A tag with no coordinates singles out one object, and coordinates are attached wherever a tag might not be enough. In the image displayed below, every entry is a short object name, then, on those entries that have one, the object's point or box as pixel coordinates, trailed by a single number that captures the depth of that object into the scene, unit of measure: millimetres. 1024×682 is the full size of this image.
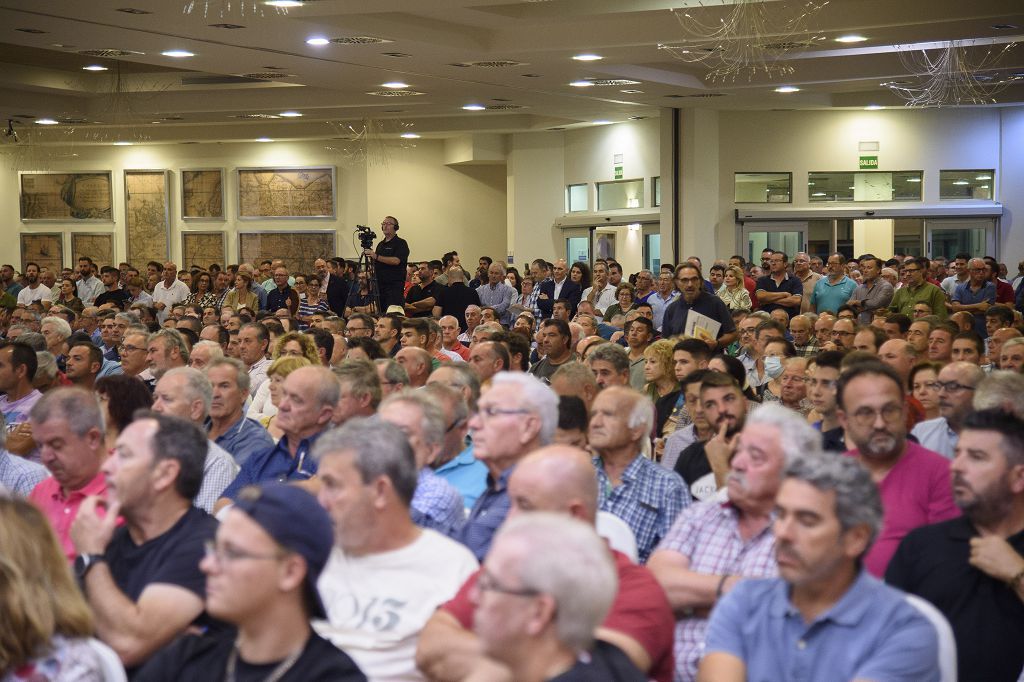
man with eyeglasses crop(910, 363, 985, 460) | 5328
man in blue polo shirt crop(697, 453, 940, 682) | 2705
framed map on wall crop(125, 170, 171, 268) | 23250
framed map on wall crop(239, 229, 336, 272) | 22859
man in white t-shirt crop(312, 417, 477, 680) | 3121
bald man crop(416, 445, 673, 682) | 2820
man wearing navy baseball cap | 2510
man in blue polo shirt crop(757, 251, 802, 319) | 13633
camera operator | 14258
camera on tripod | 14322
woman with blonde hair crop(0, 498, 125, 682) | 2508
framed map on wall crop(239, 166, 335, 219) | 22891
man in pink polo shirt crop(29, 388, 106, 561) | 4160
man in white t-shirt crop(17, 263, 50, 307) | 17469
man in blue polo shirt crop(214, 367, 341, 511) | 5270
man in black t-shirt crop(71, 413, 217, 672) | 2988
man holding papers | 10336
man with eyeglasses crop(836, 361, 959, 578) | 3955
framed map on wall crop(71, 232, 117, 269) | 23375
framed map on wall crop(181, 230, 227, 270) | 23172
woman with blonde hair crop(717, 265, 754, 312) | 12258
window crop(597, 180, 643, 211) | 20438
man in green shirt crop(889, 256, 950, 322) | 11584
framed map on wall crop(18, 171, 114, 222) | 23422
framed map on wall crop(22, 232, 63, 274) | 23375
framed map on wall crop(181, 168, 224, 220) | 23203
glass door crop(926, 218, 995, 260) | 19344
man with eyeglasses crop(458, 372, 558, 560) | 4070
